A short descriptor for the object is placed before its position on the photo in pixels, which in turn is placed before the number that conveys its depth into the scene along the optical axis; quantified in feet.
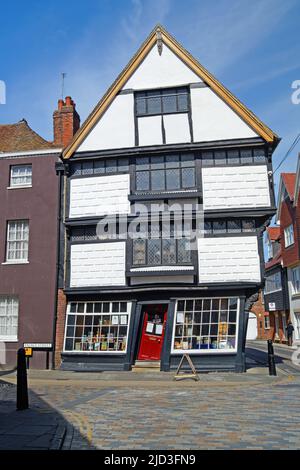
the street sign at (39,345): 56.65
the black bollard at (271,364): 49.08
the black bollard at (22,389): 29.27
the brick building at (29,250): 57.62
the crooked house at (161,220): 53.42
